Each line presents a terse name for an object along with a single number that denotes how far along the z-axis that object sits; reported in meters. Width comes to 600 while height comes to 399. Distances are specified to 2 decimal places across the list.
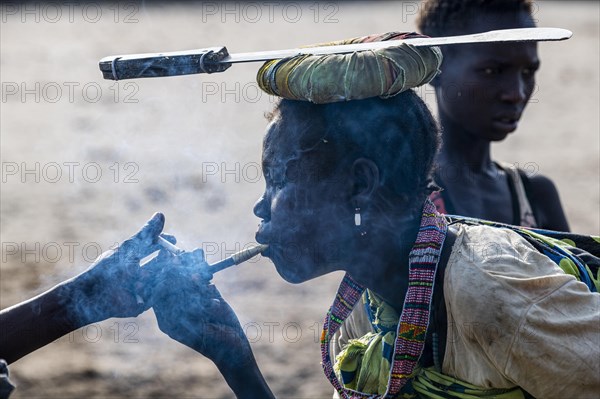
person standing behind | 8.69
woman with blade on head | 4.77
